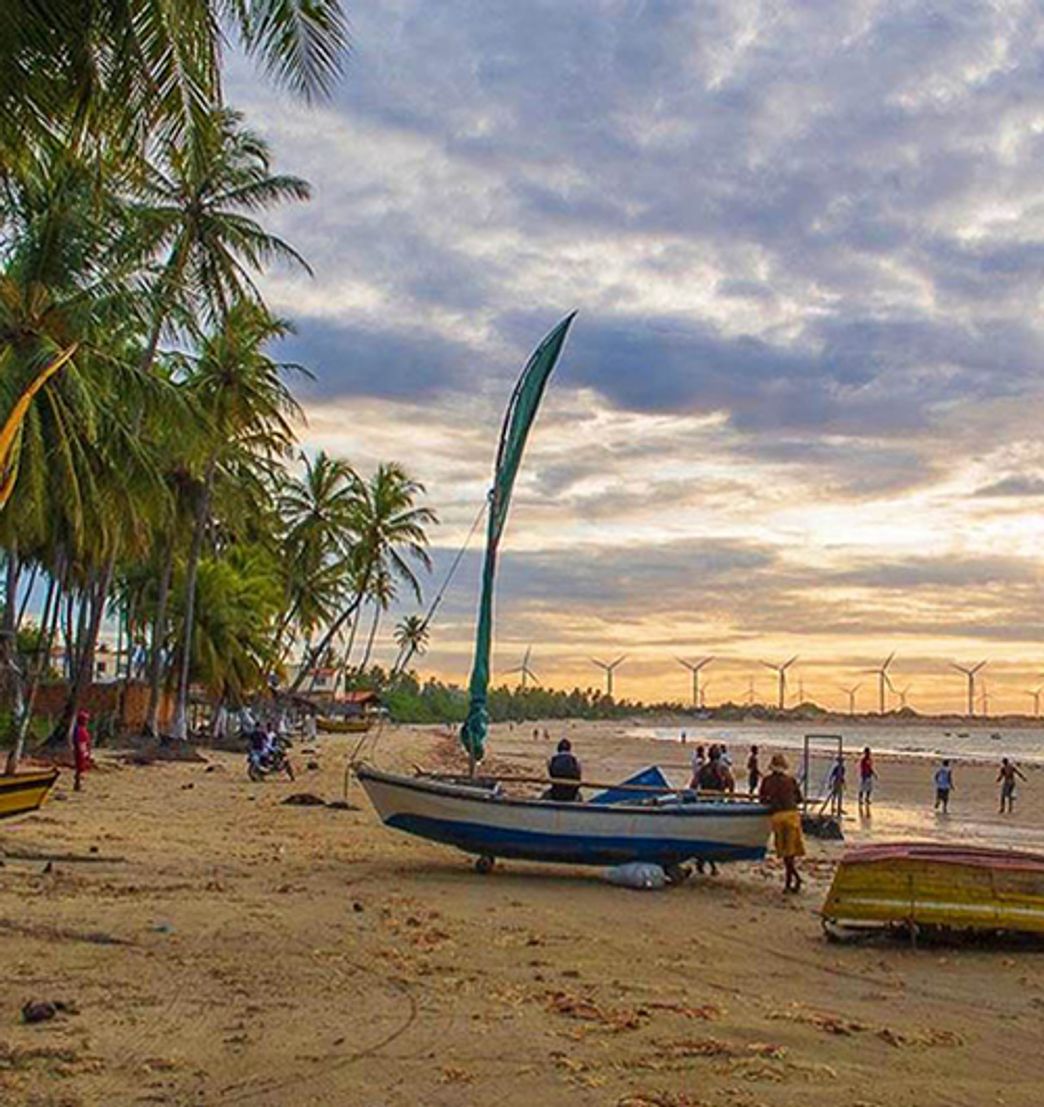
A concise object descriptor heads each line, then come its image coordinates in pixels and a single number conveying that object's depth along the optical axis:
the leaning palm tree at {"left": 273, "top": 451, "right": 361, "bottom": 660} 49.84
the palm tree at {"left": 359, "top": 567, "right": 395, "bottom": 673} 54.22
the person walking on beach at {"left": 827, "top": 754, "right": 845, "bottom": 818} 26.89
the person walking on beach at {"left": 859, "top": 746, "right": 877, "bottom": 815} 30.42
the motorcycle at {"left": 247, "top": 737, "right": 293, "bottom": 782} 28.15
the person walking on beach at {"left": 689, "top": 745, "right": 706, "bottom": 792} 17.75
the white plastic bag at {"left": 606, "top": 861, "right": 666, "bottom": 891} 14.08
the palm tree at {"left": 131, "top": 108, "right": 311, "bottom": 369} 26.95
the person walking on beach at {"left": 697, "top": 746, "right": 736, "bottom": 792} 17.08
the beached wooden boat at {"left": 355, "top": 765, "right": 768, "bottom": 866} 14.09
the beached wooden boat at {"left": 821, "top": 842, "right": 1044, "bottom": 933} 10.83
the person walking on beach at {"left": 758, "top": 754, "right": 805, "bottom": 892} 14.17
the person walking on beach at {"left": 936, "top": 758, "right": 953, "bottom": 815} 30.75
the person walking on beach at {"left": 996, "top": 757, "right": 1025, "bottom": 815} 32.25
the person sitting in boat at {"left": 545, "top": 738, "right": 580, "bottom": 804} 14.88
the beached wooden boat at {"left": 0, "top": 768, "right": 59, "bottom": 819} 14.39
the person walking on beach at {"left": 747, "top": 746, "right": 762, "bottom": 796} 27.13
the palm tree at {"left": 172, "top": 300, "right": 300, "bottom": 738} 33.84
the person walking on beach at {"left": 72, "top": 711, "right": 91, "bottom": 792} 21.92
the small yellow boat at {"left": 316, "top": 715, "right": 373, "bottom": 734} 67.31
